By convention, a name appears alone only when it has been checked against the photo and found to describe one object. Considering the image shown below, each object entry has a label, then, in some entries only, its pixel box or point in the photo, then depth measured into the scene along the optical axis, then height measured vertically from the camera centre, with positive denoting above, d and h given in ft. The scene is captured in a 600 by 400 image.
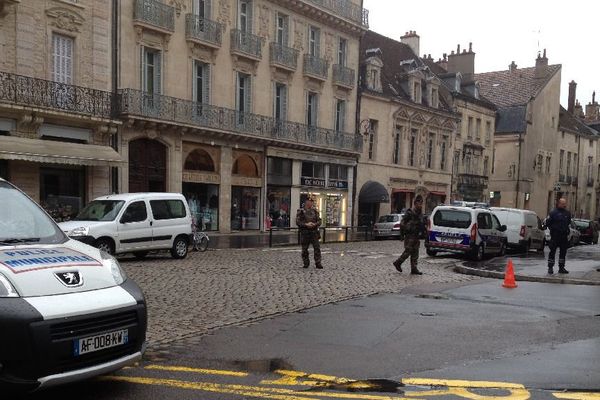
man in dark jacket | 48.78 -3.84
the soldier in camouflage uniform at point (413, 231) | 48.11 -4.16
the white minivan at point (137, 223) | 50.08 -4.68
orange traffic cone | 41.96 -6.84
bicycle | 66.74 -7.71
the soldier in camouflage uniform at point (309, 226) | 49.47 -4.15
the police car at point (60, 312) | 13.58 -3.47
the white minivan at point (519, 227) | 78.43 -5.92
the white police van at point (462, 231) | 64.28 -5.53
